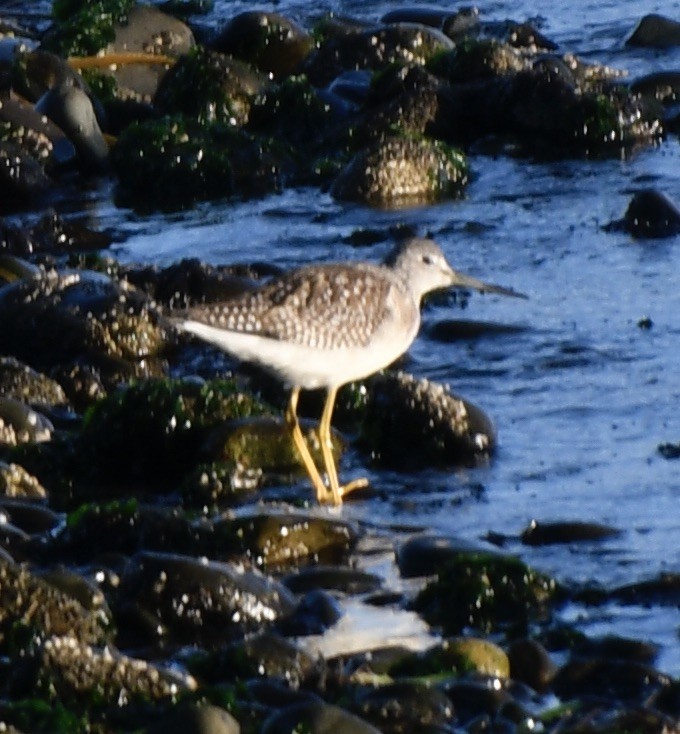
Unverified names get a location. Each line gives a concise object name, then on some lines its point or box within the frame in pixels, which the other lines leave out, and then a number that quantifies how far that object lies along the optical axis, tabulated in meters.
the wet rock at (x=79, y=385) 17.41
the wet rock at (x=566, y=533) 14.07
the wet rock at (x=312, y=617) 12.39
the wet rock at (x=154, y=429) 15.63
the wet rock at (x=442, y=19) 30.81
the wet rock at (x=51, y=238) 21.84
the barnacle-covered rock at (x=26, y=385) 16.81
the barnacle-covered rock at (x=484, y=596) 12.66
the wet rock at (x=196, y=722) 10.21
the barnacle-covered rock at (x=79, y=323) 18.09
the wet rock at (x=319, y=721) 10.23
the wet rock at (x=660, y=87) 26.84
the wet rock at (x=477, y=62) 26.98
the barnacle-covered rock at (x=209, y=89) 26.41
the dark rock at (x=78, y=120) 25.12
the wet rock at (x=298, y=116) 26.44
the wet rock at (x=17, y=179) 24.22
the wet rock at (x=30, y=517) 14.31
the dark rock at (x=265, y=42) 28.41
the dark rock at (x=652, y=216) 21.50
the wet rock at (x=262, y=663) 11.48
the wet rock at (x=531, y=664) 11.55
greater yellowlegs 14.63
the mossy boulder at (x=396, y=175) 23.41
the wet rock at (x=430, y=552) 13.45
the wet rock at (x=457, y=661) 11.49
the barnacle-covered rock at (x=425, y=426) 15.71
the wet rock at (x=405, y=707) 10.77
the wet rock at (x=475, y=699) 11.02
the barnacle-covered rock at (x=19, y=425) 16.00
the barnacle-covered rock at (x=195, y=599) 12.31
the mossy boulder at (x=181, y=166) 24.64
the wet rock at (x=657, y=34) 29.69
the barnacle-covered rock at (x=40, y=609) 11.98
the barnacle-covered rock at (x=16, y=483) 15.00
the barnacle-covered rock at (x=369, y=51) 28.45
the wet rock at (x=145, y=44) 27.70
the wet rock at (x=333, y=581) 13.20
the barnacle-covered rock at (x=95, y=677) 10.99
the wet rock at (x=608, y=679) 11.35
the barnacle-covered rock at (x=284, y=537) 13.52
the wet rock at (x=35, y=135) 24.89
